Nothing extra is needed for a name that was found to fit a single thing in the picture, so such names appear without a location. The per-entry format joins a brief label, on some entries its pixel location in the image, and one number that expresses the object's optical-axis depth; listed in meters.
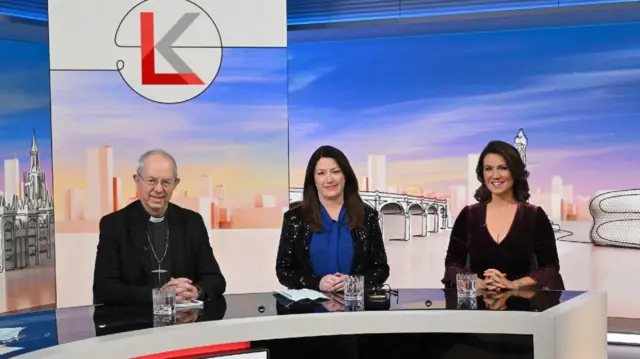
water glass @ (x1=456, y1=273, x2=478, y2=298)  2.65
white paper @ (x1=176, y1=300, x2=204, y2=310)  2.50
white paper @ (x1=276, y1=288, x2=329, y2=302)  2.63
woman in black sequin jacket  3.11
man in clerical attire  2.94
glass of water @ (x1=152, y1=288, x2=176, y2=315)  2.35
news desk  2.24
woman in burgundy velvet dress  3.15
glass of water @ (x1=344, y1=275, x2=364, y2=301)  2.59
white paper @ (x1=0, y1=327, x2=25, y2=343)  2.06
